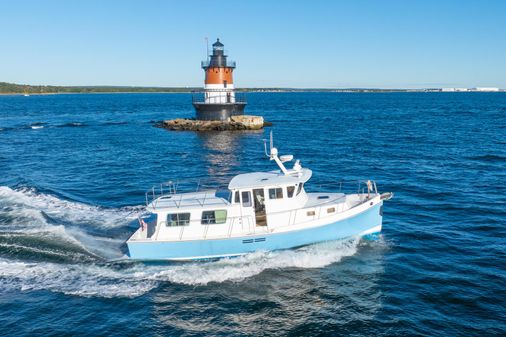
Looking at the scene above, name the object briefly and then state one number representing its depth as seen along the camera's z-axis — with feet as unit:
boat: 62.13
